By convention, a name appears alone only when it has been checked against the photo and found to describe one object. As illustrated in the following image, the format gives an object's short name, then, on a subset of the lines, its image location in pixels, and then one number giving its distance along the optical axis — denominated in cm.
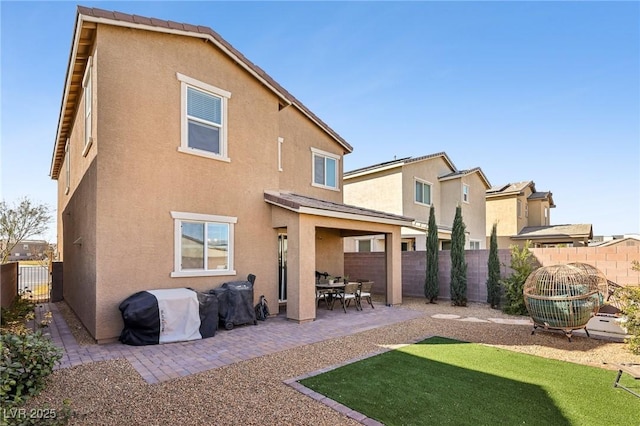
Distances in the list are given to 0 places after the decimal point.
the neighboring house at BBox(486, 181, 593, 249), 2930
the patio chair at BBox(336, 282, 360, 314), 1282
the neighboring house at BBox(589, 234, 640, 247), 3597
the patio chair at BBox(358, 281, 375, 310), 1352
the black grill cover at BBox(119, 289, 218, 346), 834
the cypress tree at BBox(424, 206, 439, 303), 1625
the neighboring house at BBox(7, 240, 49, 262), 2885
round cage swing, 897
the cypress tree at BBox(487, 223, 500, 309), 1448
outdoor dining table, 1308
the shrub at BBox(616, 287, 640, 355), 756
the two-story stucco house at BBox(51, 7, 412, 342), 894
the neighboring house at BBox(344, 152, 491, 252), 2275
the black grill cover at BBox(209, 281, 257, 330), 1009
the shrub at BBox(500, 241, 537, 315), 1308
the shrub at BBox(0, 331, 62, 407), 479
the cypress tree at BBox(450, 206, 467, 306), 1539
